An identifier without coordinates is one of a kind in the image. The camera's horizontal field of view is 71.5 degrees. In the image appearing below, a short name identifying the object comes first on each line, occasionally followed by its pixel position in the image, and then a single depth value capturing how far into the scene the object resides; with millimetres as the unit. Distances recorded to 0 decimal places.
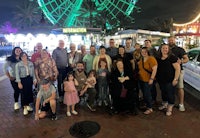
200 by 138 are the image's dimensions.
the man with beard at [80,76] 3440
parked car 3929
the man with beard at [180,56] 3199
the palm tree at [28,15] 40533
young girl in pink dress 3236
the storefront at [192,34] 14929
